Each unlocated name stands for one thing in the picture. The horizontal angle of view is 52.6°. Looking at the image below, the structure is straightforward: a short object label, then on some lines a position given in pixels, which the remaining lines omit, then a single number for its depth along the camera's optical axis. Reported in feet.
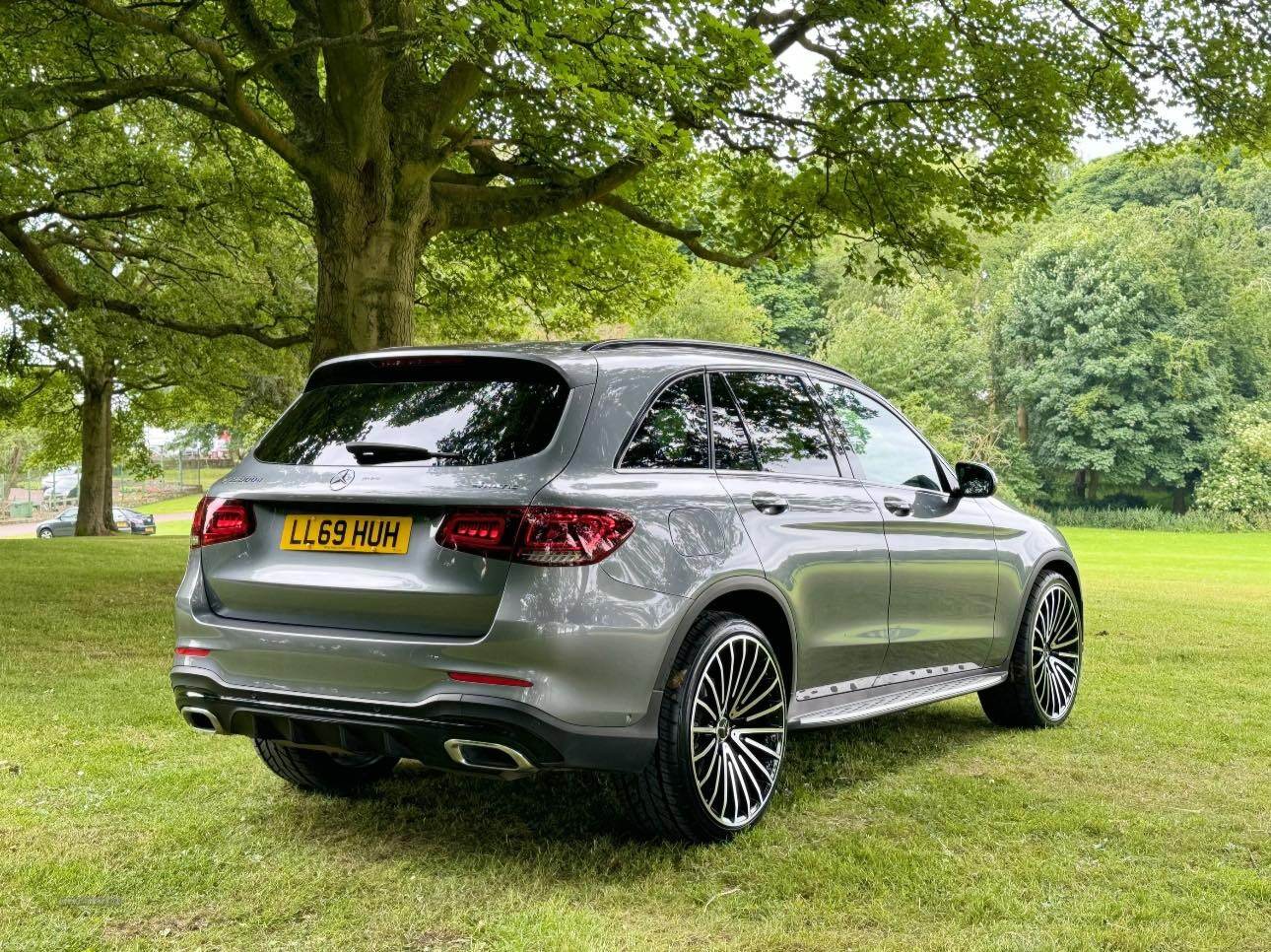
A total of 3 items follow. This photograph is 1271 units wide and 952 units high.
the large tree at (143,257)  60.08
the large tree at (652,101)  35.22
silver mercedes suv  13.70
